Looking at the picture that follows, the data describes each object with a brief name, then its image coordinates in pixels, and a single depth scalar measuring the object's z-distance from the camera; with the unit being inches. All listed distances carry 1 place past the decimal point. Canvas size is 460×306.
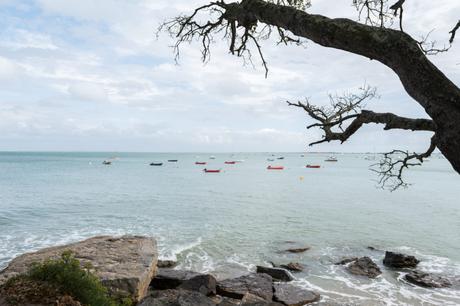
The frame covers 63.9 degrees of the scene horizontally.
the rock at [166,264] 634.8
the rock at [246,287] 474.0
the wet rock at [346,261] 692.6
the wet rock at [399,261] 688.4
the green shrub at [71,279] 255.6
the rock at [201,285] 458.6
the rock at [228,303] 398.1
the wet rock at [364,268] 628.7
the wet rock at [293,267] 646.5
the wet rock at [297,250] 777.6
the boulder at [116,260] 387.9
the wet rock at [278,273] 586.2
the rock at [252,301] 378.6
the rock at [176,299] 351.9
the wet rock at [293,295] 468.8
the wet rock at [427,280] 583.6
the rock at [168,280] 494.0
